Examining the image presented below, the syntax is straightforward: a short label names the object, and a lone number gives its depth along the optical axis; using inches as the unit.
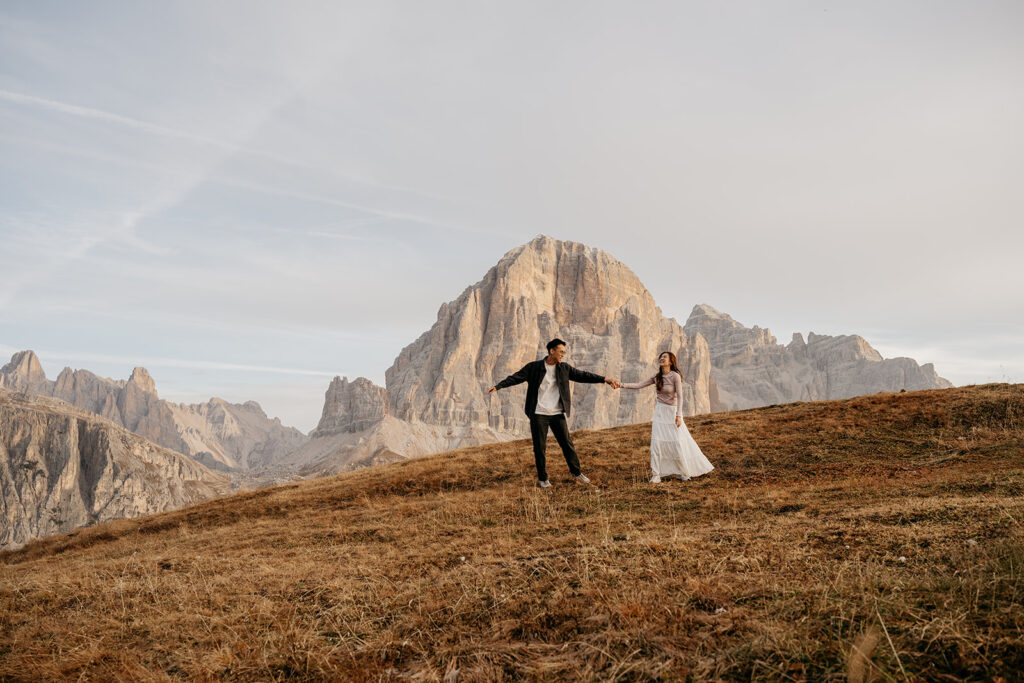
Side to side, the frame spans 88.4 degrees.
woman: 505.4
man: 490.9
